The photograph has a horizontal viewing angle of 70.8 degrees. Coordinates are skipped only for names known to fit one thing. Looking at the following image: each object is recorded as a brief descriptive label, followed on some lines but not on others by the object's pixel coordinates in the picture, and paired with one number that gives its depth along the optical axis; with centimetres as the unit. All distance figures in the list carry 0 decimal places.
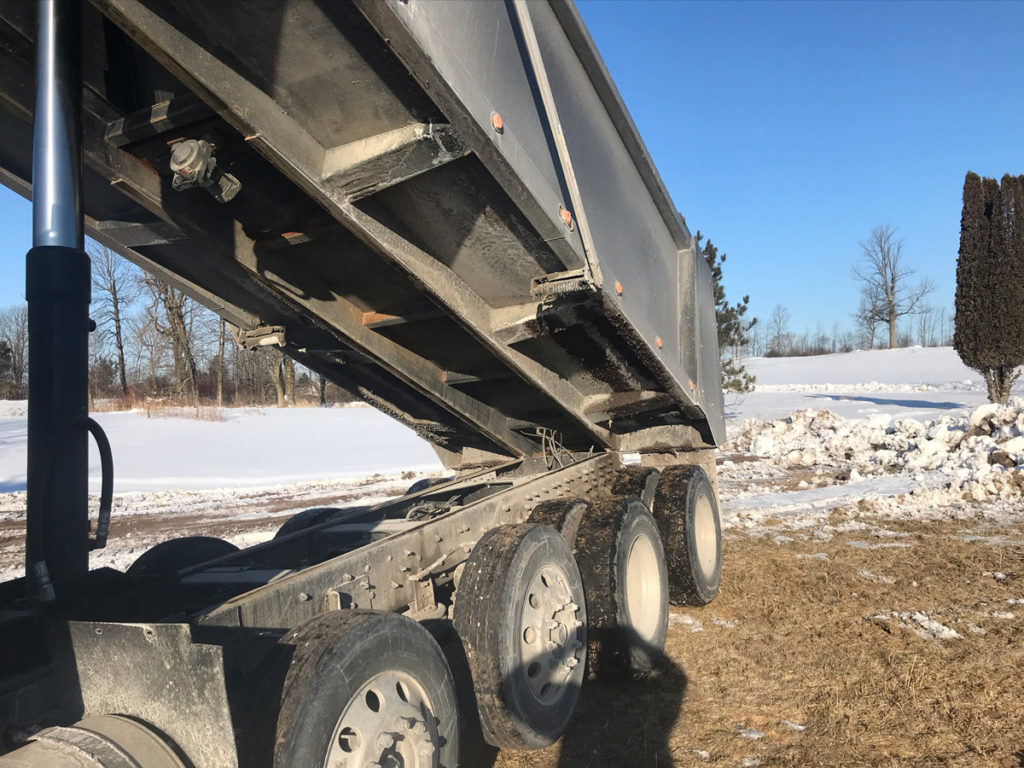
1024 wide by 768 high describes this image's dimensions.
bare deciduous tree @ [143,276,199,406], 2716
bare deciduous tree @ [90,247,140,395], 3459
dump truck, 217
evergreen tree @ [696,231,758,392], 2333
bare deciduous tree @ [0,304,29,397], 4216
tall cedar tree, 2098
